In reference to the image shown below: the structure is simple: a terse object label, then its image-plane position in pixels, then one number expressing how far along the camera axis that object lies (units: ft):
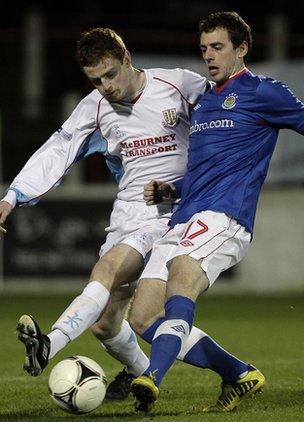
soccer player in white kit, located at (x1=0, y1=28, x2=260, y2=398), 48.24
